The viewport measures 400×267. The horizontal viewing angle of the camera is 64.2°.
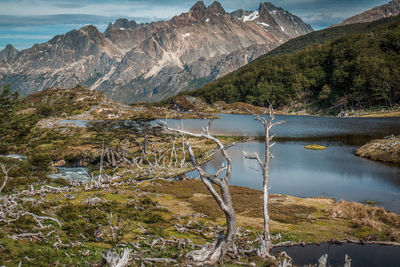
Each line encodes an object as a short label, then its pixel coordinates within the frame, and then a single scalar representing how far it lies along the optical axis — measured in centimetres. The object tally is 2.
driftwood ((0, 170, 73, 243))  2433
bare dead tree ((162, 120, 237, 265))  1725
